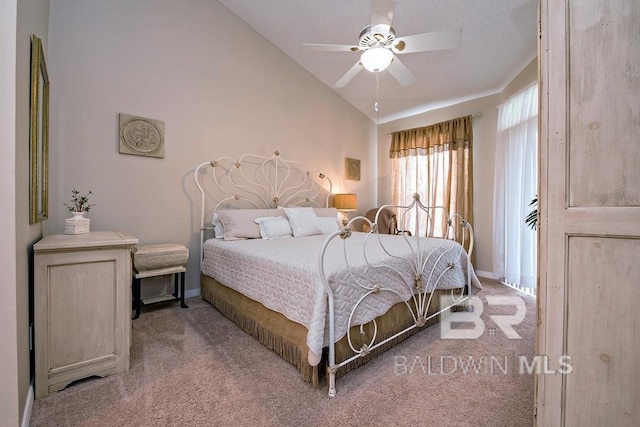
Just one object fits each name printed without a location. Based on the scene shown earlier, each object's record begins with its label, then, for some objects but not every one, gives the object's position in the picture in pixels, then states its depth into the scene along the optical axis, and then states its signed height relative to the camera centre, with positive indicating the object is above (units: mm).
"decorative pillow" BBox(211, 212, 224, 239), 3014 -184
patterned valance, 4102 +1190
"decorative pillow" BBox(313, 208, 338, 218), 3784 -22
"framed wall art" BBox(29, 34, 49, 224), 1414 +414
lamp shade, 4336 +132
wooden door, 802 -10
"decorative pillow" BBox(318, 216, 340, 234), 3414 -170
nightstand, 1414 -536
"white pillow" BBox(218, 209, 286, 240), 2871 -148
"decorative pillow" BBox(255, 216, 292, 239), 2977 -184
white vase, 1947 -104
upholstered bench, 2410 -472
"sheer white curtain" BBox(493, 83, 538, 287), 3184 +273
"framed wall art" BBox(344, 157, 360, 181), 4848 +746
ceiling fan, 1988 +1320
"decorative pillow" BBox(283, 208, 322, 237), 3176 -136
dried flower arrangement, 2330 +70
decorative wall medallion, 2668 +744
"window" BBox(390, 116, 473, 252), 4098 +674
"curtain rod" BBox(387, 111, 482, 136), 4020 +1400
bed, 1523 -469
